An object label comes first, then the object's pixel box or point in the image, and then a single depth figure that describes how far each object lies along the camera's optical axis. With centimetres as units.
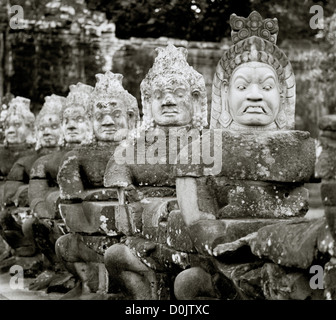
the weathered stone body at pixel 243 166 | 618
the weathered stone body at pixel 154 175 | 741
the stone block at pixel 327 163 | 470
